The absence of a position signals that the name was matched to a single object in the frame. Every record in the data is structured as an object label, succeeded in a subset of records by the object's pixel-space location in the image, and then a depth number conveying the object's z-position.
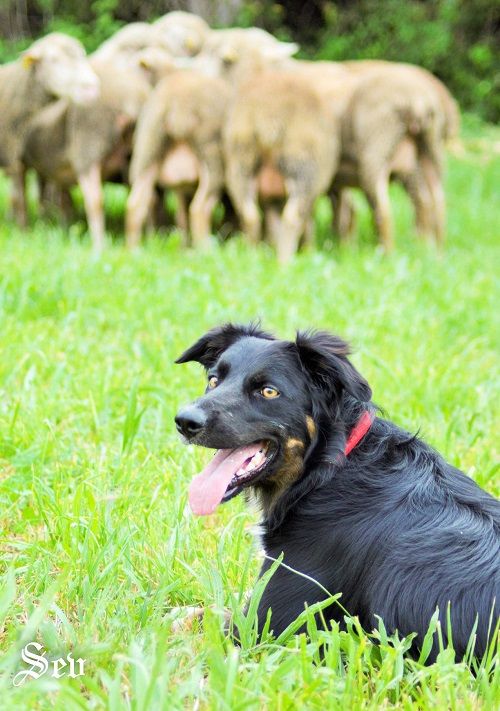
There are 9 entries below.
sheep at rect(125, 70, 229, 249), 9.37
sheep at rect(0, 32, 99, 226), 9.66
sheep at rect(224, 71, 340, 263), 9.15
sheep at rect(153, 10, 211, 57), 12.21
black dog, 2.78
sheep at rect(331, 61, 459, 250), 9.70
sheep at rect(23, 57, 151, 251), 9.84
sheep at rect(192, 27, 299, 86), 10.85
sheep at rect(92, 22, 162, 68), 11.78
